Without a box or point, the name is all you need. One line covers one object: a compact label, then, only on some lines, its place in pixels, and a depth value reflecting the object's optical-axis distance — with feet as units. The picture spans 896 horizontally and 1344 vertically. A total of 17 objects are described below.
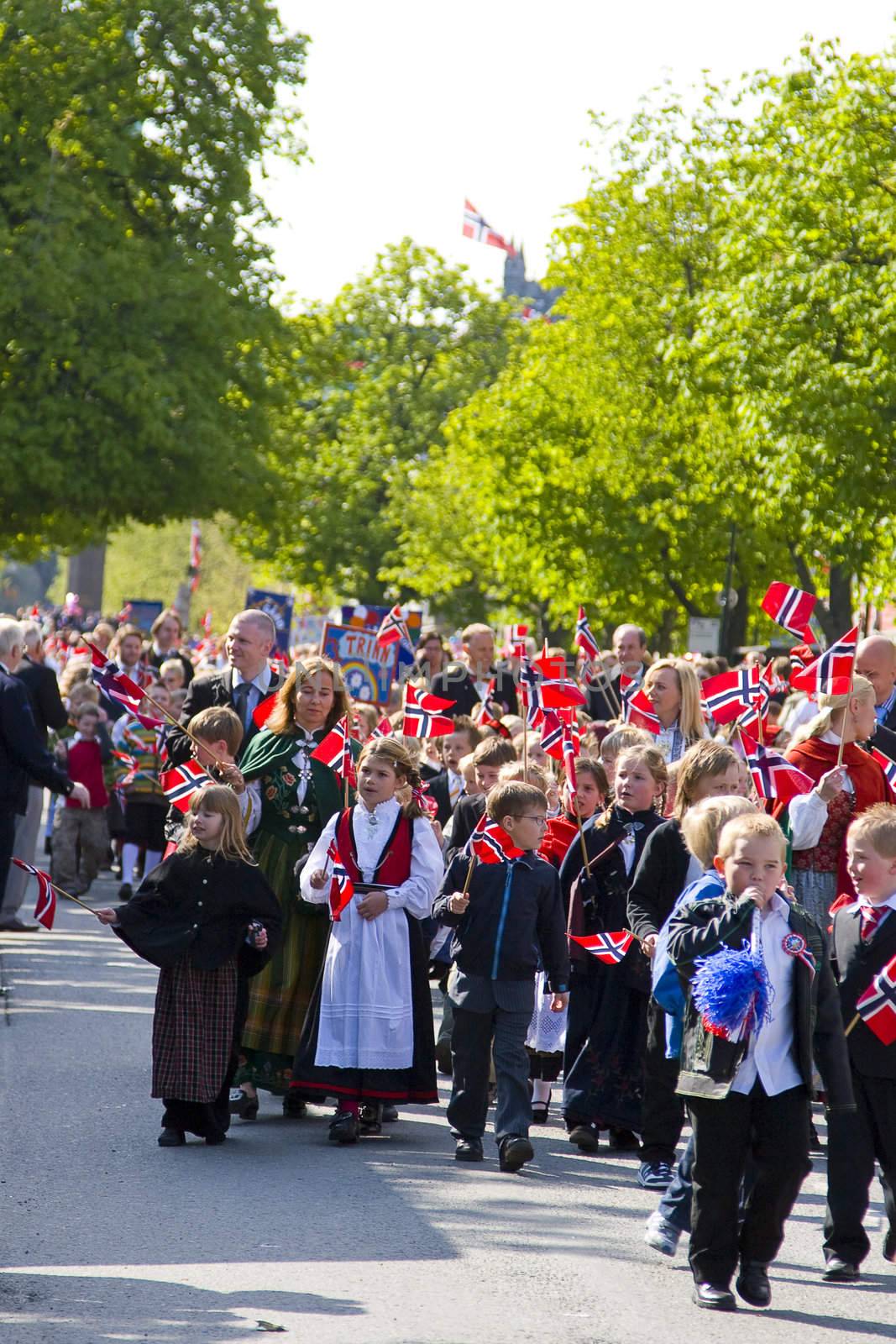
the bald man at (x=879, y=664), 62.18
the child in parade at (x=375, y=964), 54.90
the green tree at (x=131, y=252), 202.28
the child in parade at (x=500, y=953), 53.16
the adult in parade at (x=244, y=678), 64.18
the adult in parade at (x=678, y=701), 61.31
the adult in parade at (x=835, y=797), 56.44
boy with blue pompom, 38.68
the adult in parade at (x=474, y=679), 99.14
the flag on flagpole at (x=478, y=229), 394.11
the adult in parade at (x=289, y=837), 57.52
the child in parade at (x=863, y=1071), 42.73
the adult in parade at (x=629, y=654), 89.45
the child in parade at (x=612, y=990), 54.75
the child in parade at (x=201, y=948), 53.16
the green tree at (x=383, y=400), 375.86
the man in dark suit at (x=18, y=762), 73.05
